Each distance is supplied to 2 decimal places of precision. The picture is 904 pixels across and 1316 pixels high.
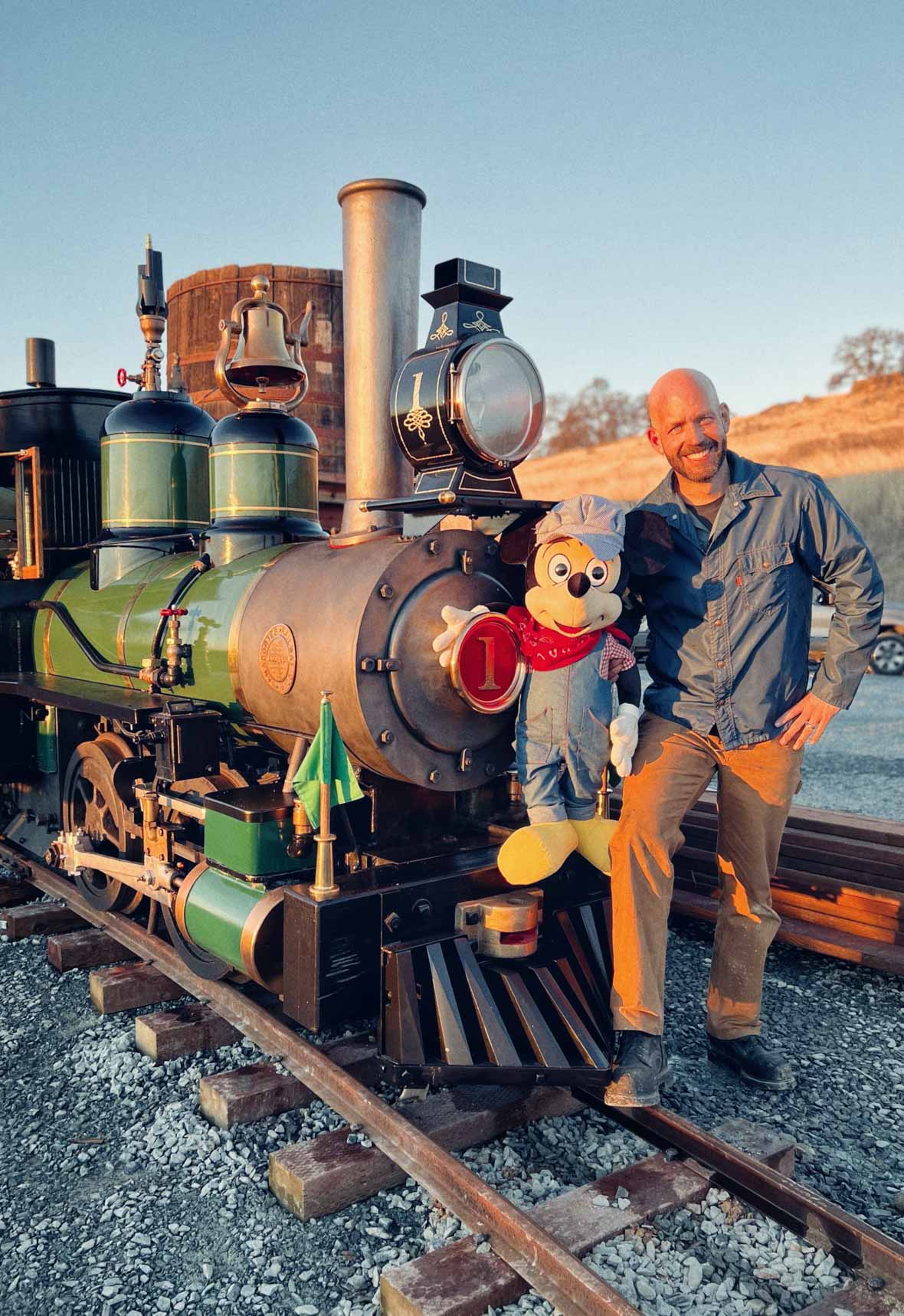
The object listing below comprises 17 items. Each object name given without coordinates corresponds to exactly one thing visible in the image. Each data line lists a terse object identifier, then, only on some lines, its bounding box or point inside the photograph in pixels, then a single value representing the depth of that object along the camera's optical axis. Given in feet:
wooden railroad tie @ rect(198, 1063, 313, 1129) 10.10
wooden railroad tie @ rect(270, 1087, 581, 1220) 8.72
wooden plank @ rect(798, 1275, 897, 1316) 6.98
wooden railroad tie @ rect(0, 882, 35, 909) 17.63
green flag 9.62
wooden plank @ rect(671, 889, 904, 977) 13.88
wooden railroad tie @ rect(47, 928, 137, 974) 14.47
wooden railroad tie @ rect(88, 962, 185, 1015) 13.01
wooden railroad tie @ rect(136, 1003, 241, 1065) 11.66
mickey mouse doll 9.78
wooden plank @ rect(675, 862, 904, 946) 14.66
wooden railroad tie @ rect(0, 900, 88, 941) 15.85
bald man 10.07
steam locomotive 9.87
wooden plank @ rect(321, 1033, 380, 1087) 10.44
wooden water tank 35.45
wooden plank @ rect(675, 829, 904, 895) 15.40
